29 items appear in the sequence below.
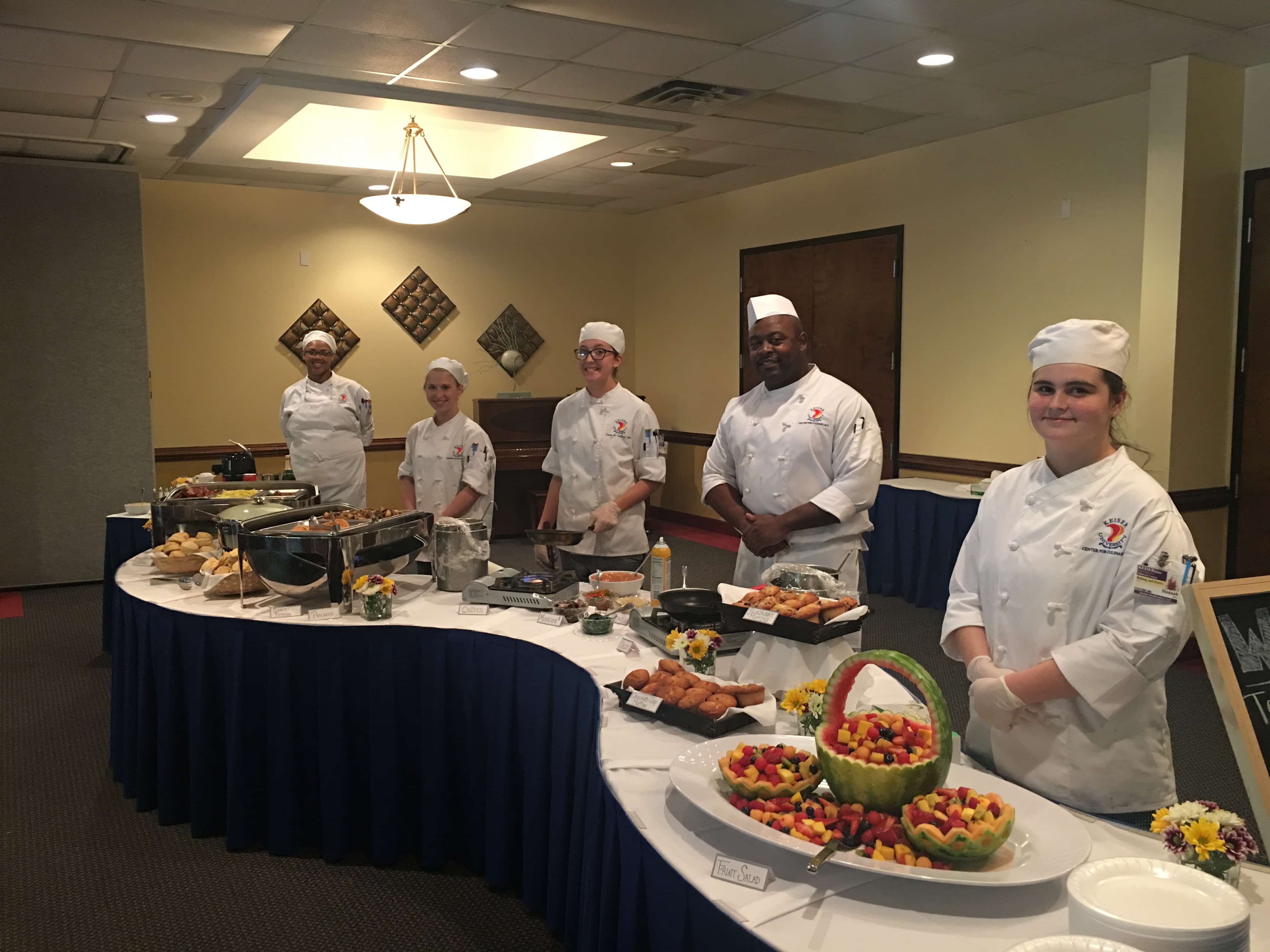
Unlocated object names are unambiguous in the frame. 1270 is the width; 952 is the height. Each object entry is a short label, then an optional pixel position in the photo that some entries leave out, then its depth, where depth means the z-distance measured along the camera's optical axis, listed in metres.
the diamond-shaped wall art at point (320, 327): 7.67
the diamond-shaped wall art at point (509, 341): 8.50
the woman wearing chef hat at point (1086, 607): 1.64
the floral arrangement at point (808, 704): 1.79
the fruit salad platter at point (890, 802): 1.29
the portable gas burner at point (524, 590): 2.86
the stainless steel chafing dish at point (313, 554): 2.88
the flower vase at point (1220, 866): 1.23
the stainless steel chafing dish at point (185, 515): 3.61
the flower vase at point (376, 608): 2.81
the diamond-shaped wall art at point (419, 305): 8.09
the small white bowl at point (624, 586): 2.90
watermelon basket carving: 1.38
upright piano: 8.14
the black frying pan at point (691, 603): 2.41
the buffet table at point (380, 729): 2.37
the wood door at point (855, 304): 6.61
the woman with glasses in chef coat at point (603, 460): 3.75
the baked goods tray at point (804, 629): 2.00
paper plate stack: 1.04
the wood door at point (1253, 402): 4.76
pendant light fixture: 4.32
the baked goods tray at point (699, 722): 1.82
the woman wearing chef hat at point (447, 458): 4.11
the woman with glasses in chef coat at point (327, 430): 5.63
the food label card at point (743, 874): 1.32
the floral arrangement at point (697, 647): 2.18
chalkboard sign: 1.20
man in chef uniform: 2.94
